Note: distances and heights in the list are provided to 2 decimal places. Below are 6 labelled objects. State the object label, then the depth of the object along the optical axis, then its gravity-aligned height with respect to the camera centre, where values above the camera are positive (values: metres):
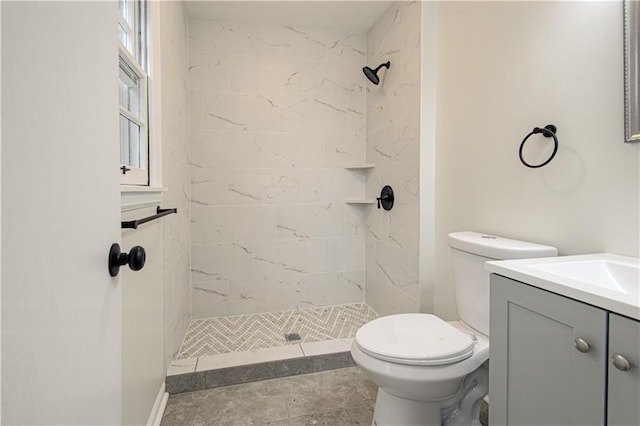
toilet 1.21 -0.53
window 1.30 +0.51
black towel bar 1.00 -0.04
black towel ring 1.26 +0.29
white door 0.33 -0.01
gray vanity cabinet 0.70 -0.35
